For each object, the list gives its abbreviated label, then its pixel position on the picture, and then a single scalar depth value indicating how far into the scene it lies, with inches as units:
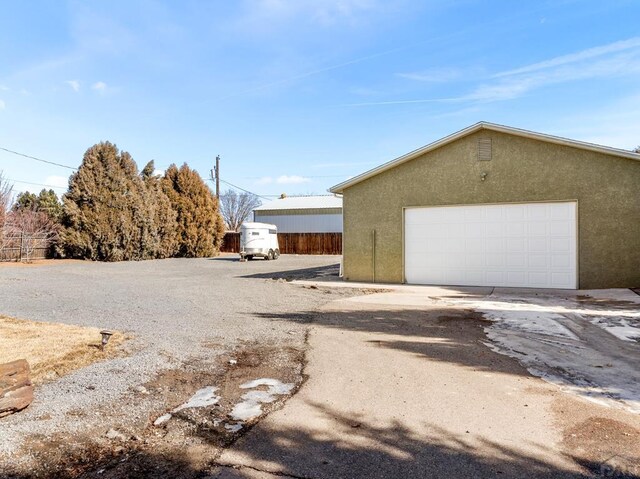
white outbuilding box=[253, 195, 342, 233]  1466.5
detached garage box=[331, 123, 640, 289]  425.7
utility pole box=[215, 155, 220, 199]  1372.3
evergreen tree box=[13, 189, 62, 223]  1348.4
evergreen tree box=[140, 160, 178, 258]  1045.2
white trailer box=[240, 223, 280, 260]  1009.5
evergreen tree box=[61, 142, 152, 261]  940.0
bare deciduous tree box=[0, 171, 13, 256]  841.5
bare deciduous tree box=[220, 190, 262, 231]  2385.6
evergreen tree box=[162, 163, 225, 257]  1136.2
